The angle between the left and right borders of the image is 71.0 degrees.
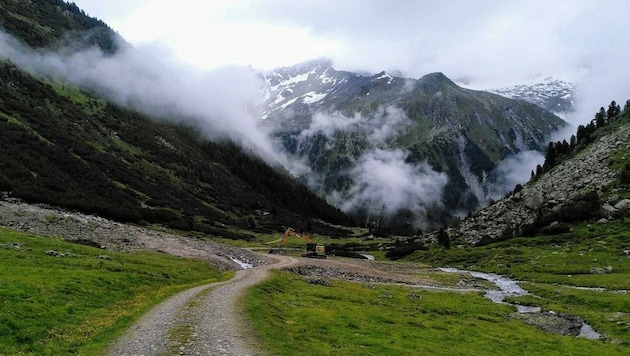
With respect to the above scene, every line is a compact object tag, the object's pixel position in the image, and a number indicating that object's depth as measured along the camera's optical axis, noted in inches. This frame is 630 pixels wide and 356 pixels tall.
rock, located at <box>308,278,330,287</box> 2591.0
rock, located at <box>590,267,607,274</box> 2805.1
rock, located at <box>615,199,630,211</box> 3917.3
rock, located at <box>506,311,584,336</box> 1632.9
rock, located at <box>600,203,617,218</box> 3949.3
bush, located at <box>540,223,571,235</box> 4081.2
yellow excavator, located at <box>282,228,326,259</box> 4471.0
